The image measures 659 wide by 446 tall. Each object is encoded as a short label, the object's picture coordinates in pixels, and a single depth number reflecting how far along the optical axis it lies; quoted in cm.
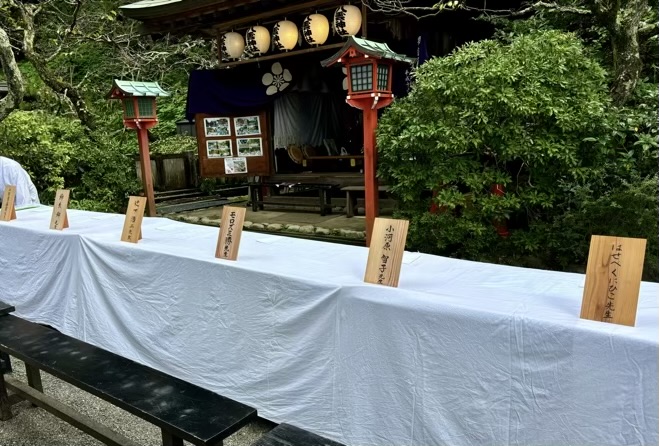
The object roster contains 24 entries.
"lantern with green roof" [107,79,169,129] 852
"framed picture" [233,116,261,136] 1016
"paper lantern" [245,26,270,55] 874
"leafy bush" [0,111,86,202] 960
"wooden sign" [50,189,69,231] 448
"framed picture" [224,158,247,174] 1039
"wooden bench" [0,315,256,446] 214
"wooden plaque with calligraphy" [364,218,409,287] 247
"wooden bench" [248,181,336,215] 897
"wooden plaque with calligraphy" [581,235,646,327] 186
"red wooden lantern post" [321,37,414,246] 522
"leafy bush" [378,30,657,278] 452
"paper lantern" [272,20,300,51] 841
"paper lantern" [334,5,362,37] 763
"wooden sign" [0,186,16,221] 512
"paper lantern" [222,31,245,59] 910
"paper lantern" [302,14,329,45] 801
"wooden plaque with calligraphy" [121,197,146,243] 381
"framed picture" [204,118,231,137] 1042
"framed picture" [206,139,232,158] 1046
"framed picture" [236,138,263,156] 1018
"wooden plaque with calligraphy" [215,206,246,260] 315
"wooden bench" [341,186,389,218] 818
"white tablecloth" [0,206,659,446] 185
